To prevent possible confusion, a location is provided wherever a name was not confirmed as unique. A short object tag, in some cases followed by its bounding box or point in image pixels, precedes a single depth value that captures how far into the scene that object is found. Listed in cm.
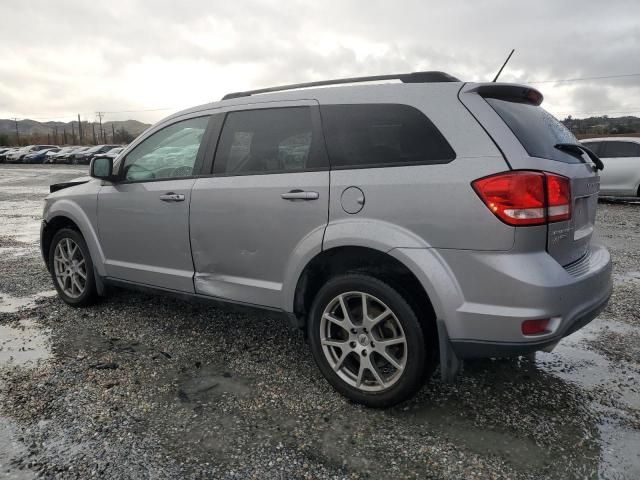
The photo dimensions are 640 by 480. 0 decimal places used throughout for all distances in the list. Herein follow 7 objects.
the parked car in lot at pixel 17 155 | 4444
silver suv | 255
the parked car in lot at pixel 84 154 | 4053
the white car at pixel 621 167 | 1229
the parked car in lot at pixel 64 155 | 4252
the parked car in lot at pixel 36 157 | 4397
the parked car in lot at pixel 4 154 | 4567
